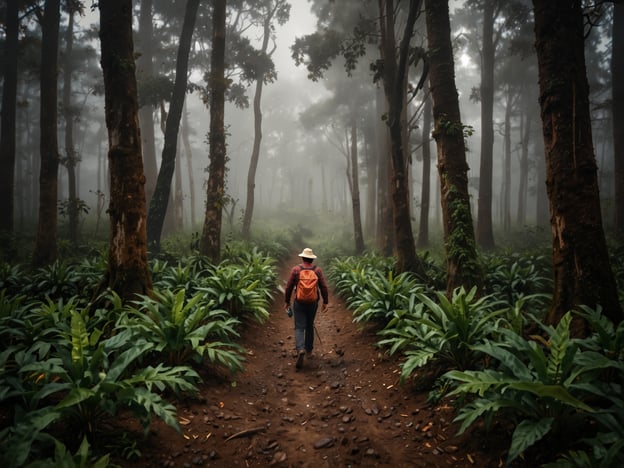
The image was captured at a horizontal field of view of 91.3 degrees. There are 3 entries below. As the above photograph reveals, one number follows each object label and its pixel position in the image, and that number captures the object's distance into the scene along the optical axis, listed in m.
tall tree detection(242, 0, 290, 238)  16.86
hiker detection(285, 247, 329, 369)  5.30
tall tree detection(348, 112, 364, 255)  14.98
